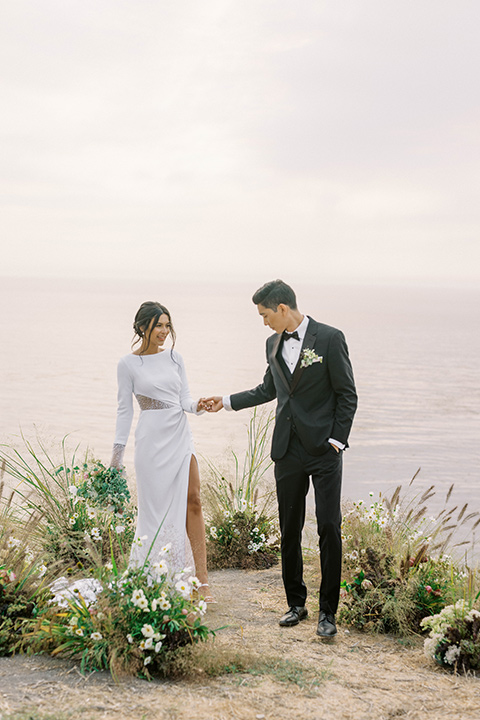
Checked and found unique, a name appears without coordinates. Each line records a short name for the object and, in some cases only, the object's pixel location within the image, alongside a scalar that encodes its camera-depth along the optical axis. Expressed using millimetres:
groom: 4746
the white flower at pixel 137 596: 3715
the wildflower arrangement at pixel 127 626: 3664
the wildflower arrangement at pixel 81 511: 5418
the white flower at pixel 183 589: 3957
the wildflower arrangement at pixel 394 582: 4793
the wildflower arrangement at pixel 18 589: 3953
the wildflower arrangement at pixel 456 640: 4051
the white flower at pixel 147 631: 3607
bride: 5141
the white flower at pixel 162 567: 3949
